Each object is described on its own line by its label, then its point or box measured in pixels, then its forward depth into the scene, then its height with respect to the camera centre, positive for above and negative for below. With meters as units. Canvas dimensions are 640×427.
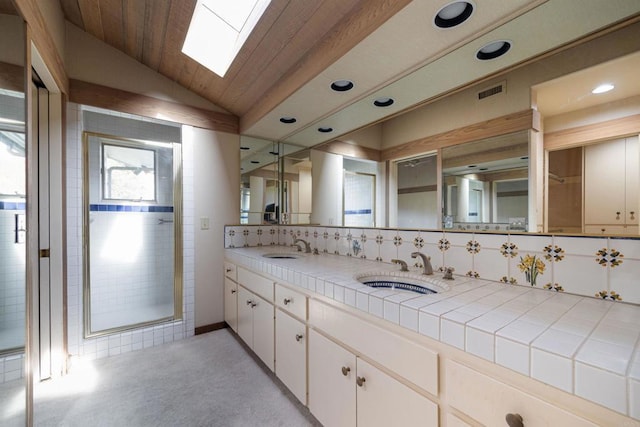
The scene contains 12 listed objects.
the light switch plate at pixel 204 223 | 2.53 -0.11
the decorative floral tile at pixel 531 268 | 1.09 -0.23
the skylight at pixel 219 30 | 1.63 +1.22
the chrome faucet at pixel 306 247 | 2.33 -0.31
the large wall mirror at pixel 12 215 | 1.18 -0.02
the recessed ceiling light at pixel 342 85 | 1.66 +0.80
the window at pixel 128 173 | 2.40 +0.35
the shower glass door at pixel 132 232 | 2.34 -0.19
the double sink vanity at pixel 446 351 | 0.57 -0.40
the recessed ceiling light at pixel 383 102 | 1.71 +0.71
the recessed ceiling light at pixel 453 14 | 1.05 +0.81
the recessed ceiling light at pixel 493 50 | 1.21 +0.75
